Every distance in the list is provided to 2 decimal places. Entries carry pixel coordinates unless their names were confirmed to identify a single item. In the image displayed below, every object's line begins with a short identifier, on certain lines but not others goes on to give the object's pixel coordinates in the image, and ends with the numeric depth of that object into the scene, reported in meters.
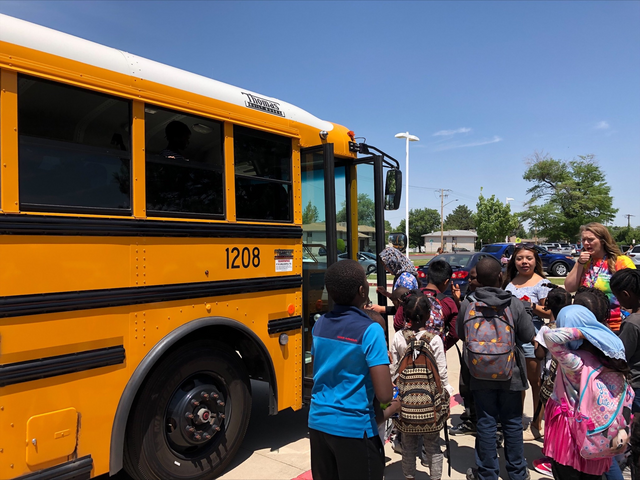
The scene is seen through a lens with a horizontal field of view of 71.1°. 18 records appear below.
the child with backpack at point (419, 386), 2.84
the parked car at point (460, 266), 11.86
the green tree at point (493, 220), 42.68
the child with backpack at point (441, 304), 3.55
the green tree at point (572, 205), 38.38
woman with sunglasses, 3.94
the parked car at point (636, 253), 25.58
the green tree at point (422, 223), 99.53
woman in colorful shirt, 3.87
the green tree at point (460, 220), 111.97
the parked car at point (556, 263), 20.75
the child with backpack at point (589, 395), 2.36
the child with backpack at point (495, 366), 2.97
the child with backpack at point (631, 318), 2.66
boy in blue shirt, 1.96
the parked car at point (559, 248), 38.91
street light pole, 18.91
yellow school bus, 2.38
